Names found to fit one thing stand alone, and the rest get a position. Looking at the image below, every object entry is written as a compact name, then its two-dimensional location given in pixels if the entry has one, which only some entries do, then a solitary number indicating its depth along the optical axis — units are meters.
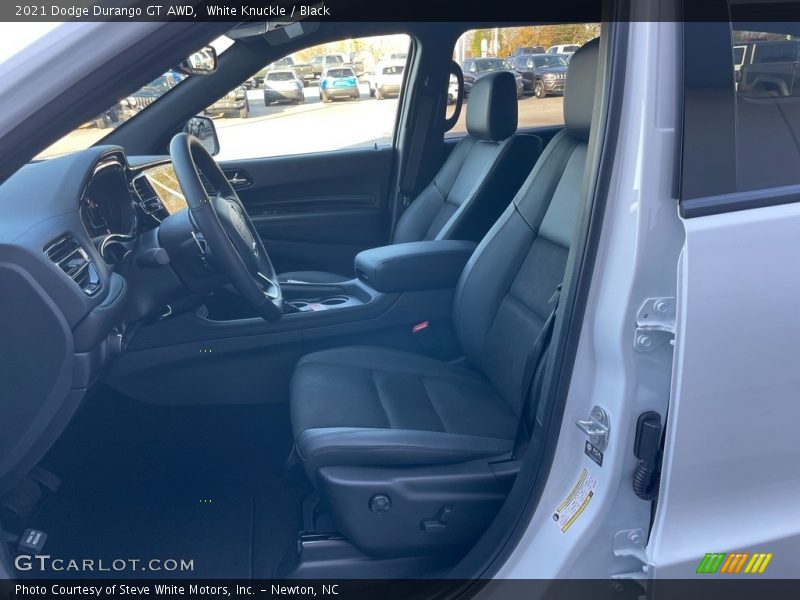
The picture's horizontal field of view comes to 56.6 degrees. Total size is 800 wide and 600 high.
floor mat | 1.88
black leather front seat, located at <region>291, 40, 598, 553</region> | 1.56
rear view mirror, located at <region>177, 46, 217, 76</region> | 2.25
